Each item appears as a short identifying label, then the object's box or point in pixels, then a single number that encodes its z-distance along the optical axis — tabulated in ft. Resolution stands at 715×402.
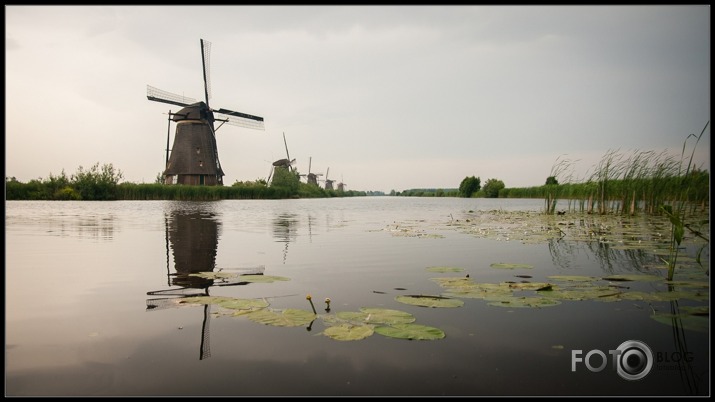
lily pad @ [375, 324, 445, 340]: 8.37
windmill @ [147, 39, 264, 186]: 127.54
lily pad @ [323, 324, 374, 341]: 8.32
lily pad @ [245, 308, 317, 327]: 9.35
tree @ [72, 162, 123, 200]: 119.75
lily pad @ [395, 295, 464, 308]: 10.90
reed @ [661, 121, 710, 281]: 12.62
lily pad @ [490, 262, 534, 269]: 16.80
